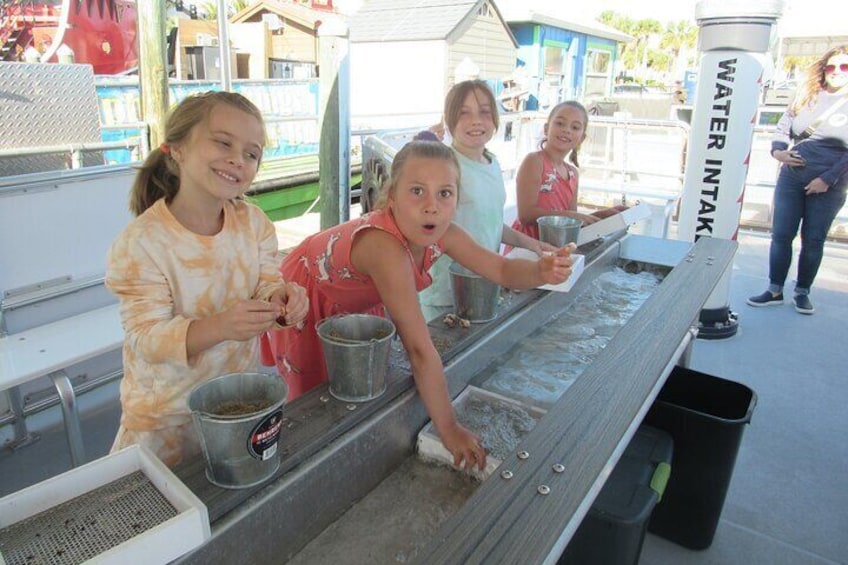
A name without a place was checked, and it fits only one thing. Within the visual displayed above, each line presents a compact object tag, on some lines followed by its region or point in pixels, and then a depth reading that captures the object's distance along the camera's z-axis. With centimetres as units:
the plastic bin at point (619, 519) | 166
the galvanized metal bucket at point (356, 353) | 132
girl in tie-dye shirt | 137
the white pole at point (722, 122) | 384
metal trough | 103
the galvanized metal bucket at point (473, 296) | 186
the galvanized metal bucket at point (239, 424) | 101
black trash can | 217
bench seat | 240
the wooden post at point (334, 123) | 451
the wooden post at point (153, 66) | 417
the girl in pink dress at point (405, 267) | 144
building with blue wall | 2167
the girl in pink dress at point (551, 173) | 296
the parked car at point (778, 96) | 1734
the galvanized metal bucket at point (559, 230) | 257
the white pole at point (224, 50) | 462
